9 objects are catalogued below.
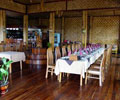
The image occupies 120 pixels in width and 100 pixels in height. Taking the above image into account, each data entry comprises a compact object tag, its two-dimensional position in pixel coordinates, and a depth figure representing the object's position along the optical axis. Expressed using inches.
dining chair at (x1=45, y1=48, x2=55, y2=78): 196.5
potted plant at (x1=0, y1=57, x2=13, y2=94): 145.5
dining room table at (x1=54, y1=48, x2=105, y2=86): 167.1
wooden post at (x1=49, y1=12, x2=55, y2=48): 449.7
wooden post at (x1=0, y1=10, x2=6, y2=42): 407.1
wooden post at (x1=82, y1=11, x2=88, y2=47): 406.0
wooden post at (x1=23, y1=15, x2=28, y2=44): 495.2
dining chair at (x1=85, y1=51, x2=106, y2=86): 170.7
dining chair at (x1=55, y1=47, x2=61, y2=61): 213.3
